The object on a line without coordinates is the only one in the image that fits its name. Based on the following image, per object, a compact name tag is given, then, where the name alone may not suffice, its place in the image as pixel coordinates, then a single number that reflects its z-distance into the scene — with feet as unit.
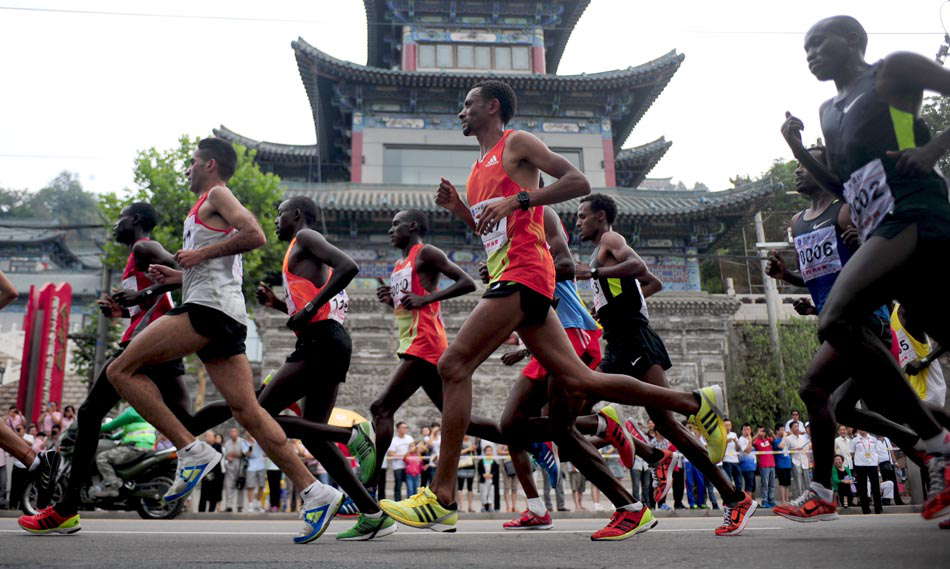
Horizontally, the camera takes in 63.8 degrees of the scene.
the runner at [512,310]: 12.34
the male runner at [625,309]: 16.33
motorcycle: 29.09
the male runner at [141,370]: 14.58
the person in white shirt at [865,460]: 41.29
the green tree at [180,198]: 64.54
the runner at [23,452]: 16.02
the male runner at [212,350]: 13.10
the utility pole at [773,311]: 82.07
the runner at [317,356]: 15.08
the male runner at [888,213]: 10.26
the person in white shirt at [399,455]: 44.16
